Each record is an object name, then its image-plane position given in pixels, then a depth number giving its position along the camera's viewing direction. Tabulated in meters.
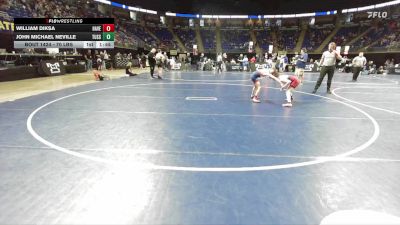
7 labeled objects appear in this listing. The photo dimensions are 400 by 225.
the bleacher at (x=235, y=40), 45.38
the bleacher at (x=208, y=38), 46.62
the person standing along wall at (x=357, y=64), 17.42
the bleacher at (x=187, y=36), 47.21
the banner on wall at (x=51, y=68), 16.62
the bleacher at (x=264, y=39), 45.97
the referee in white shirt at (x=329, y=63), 10.71
